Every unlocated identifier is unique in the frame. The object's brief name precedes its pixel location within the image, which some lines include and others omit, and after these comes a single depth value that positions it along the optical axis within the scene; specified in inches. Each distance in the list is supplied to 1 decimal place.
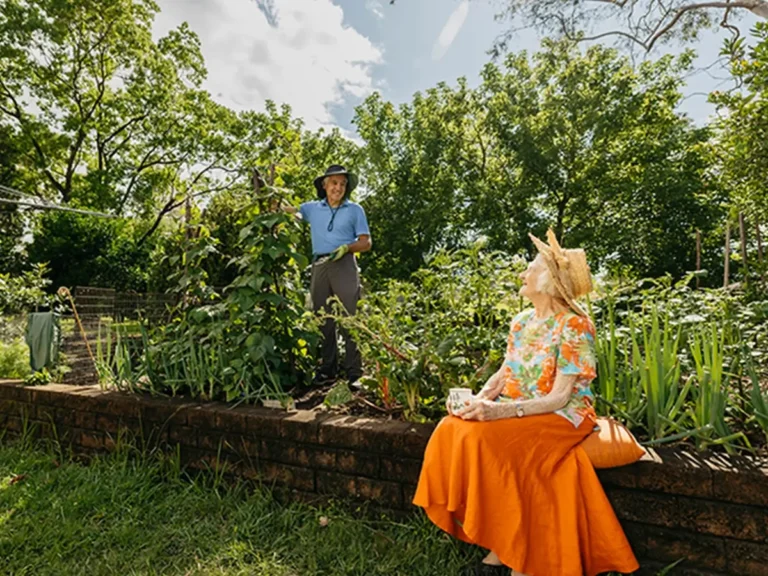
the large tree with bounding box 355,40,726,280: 526.6
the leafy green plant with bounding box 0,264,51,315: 275.7
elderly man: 124.1
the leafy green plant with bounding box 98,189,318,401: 102.9
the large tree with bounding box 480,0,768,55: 281.7
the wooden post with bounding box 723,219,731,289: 177.9
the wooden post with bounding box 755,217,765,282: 134.3
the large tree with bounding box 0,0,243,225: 543.8
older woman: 54.7
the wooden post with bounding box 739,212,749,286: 160.7
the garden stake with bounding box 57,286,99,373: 139.4
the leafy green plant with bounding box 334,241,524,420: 86.0
